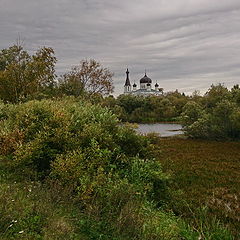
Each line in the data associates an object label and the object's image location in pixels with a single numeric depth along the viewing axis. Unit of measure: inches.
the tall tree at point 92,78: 1214.9
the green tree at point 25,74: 997.8
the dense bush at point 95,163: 212.2
